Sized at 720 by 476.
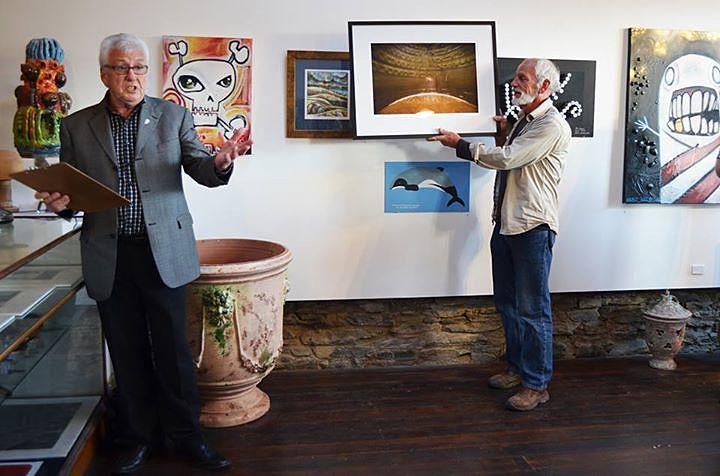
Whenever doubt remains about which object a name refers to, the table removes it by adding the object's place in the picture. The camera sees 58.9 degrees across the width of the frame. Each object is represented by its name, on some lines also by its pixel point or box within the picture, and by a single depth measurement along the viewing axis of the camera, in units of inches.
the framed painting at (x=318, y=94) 125.5
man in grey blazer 87.4
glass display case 79.3
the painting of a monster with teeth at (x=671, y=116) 135.7
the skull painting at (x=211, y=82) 121.7
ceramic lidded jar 137.4
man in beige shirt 112.7
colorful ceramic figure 105.4
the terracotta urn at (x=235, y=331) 104.8
